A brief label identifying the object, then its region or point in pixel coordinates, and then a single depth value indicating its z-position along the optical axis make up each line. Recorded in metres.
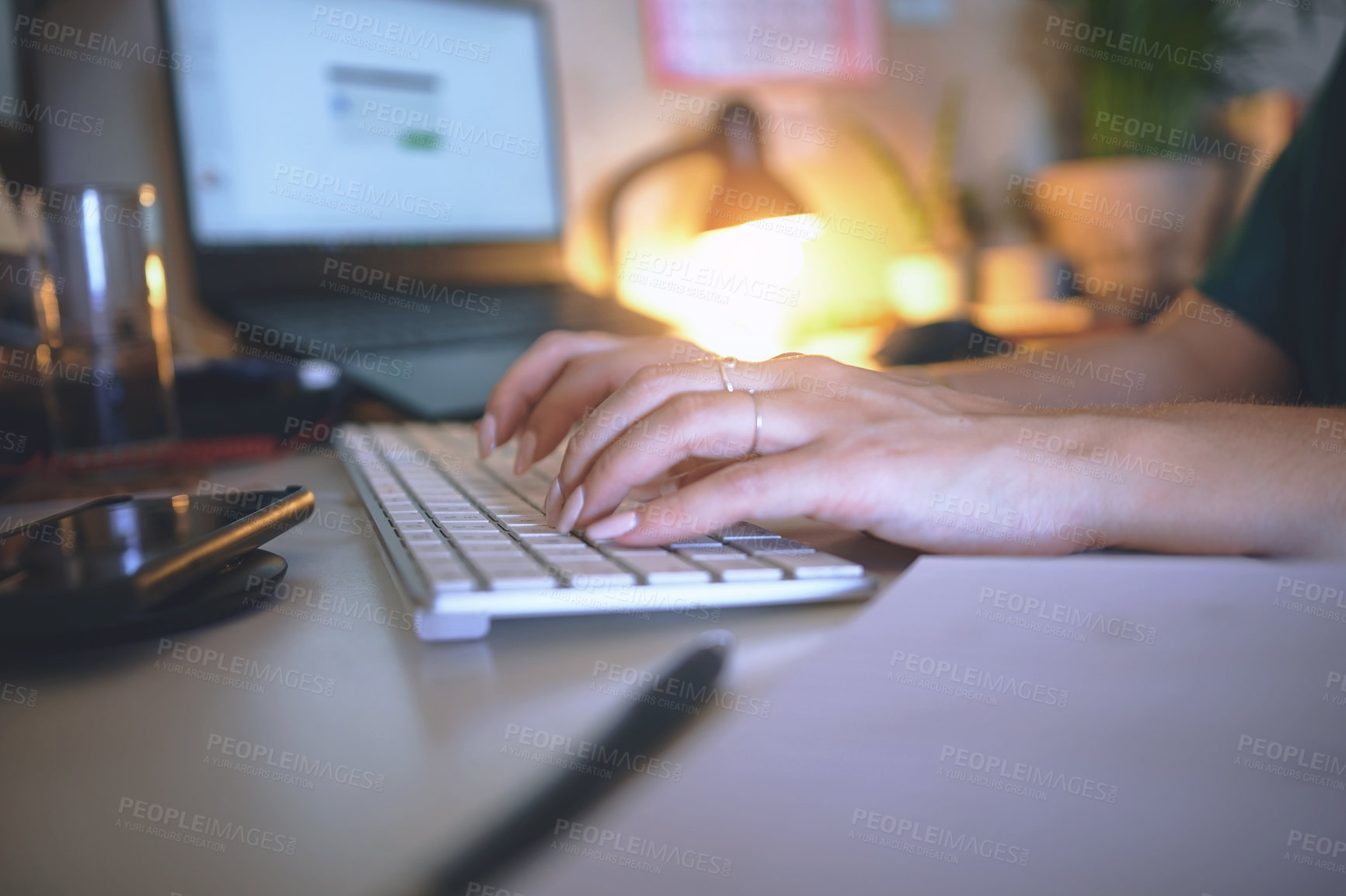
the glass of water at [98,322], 0.64
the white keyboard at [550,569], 0.30
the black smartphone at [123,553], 0.29
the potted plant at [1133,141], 1.53
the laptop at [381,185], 0.90
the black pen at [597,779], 0.20
